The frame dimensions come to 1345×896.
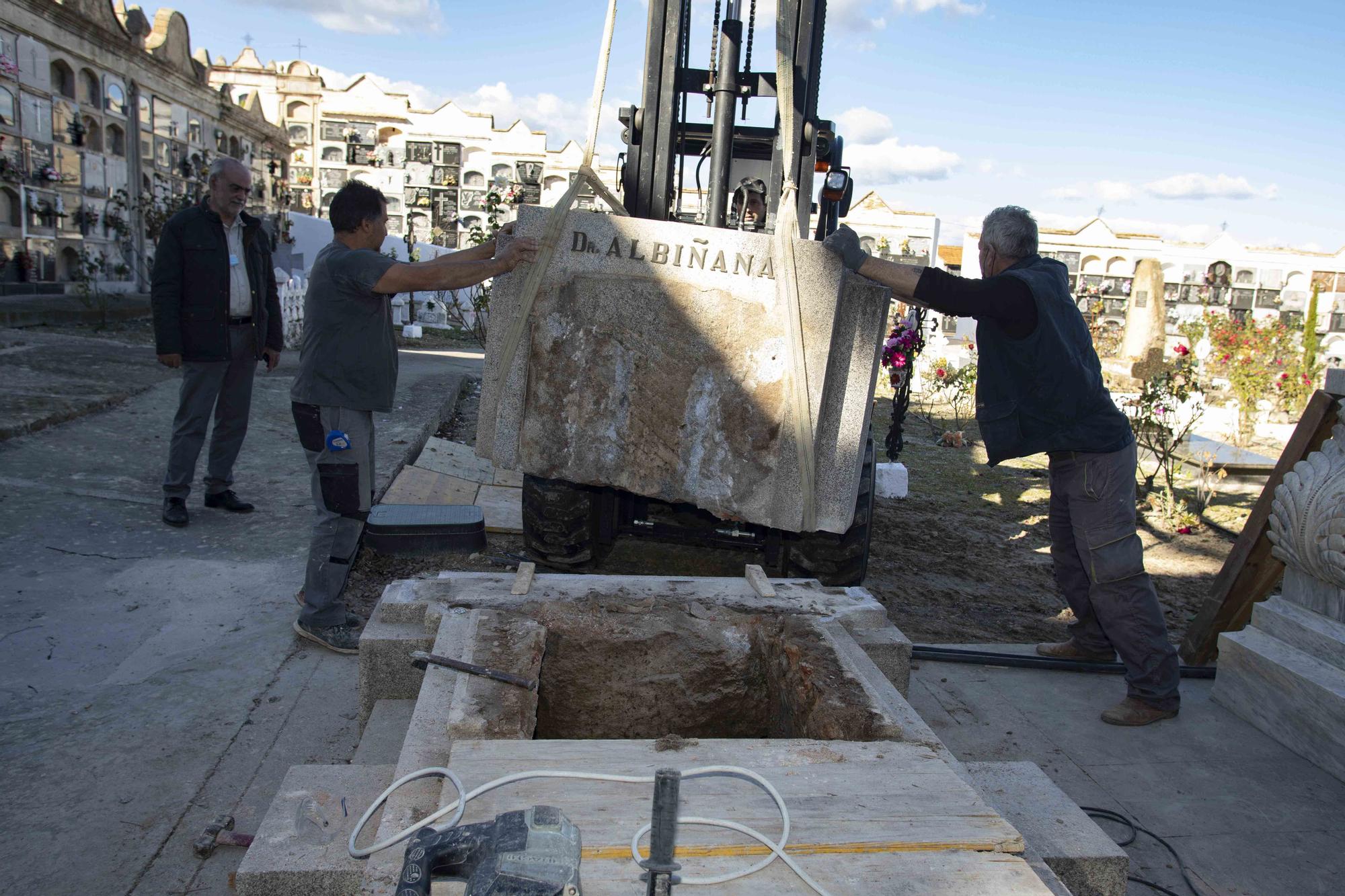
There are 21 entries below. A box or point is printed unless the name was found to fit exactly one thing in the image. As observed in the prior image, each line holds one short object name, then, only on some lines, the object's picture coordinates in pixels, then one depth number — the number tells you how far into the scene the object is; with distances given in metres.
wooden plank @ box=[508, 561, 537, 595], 2.77
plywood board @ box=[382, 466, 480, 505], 5.08
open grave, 1.61
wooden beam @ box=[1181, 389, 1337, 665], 3.42
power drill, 1.19
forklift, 3.79
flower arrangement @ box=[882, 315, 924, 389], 7.48
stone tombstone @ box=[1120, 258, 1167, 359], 15.85
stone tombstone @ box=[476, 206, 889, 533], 2.87
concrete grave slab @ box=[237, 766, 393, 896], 1.67
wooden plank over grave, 1.54
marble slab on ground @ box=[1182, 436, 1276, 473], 7.79
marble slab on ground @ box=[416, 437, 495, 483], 6.01
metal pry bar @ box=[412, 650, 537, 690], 2.16
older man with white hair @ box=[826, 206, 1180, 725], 3.06
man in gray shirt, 3.15
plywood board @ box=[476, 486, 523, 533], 4.95
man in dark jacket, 4.29
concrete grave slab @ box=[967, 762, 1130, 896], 1.89
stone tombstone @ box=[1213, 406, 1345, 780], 2.91
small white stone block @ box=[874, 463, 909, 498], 6.60
